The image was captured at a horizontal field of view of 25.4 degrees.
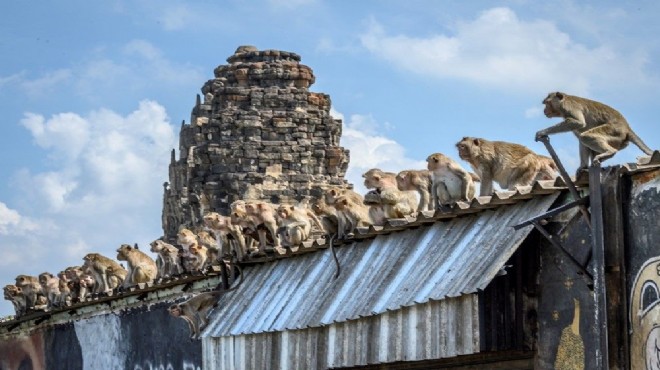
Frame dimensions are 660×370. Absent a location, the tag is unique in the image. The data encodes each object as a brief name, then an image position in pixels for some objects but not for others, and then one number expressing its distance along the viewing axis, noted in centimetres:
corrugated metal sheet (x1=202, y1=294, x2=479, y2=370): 1466
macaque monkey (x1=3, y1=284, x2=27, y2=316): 3585
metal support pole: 1277
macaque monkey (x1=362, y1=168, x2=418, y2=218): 1888
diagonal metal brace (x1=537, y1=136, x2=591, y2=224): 1315
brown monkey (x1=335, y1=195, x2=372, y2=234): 1897
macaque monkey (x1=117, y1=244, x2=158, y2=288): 3219
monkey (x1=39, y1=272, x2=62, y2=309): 3325
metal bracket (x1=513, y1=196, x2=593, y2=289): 1316
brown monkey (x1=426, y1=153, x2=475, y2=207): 1775
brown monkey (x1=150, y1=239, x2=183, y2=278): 2970
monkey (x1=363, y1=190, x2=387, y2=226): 1888
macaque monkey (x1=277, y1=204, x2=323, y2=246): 2139
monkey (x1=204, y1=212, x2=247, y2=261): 2284
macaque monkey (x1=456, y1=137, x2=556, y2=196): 1759
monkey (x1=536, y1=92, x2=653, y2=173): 1430
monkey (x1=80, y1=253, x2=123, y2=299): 3391
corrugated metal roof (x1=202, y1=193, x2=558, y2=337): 1446
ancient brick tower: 3922
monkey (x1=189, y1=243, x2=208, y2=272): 2716
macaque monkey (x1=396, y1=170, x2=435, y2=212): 2000
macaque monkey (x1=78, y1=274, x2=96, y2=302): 3331
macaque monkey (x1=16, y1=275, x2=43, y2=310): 3588
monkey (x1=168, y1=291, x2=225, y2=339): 2142
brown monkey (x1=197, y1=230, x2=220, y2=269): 2720
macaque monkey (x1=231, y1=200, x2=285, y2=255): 2322
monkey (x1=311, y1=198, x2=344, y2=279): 1887
